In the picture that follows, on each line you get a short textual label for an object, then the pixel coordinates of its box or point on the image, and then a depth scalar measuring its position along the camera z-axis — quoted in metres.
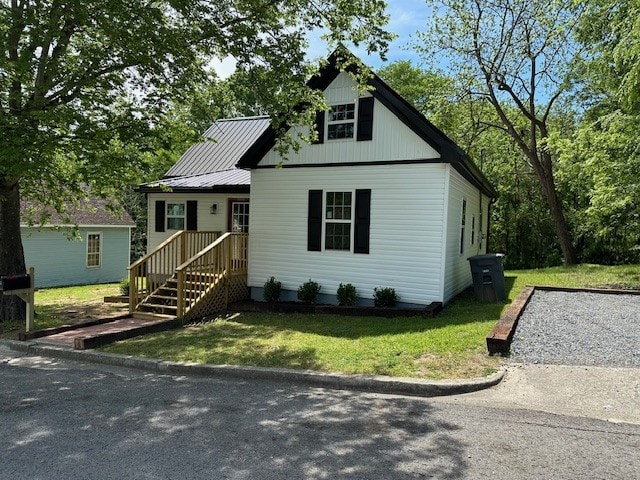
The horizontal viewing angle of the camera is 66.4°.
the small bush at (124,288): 14.68
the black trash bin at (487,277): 11.90
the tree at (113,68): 8.41
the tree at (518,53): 21.86
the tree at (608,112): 9.95
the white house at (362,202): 10.89
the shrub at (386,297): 11.05
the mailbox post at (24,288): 8.91
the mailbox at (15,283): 8.86
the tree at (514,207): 29.06
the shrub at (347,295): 11.48
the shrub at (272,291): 12.35
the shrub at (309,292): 11.88
